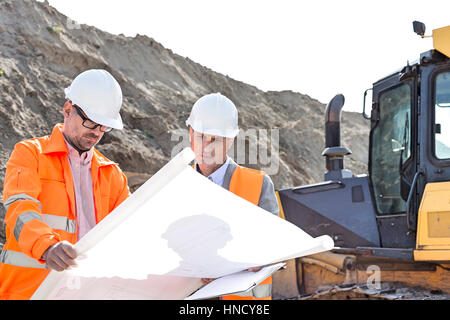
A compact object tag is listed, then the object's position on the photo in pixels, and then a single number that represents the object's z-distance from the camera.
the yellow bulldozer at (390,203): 4.80
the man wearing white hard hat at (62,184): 2.39
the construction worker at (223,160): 3.07
